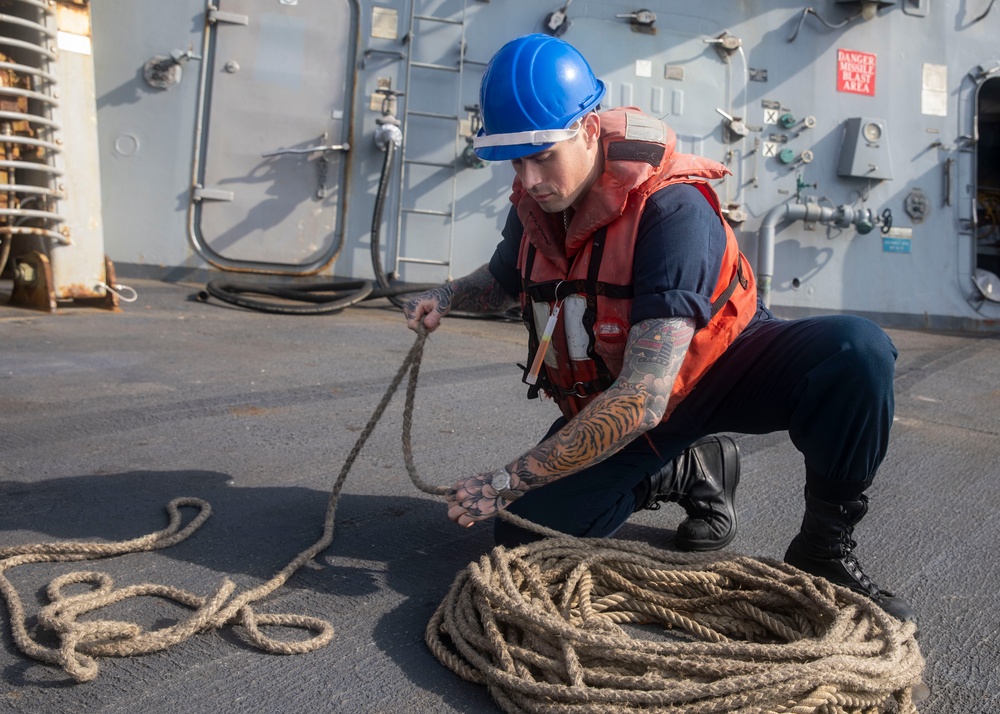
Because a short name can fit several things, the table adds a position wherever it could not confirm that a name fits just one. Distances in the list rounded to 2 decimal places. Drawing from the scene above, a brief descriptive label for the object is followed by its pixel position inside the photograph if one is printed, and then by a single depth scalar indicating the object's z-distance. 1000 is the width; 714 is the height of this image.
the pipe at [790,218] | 8.06
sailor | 1.95
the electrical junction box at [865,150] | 8.27
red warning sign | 8.41
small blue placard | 8.61
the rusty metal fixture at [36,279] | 5.39
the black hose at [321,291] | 5.99
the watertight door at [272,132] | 6.92
